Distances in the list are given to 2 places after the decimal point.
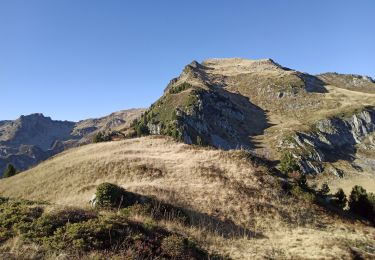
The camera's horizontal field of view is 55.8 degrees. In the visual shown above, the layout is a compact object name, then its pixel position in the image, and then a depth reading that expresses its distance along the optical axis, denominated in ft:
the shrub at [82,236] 48.06
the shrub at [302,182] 134.28
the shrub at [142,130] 446.77
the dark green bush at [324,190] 142.29
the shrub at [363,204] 130.72
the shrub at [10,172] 233.14
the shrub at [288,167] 163.06
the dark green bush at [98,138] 324.19
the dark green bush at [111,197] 89.83
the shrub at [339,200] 137.26
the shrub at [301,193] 119.85
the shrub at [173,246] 56.18
